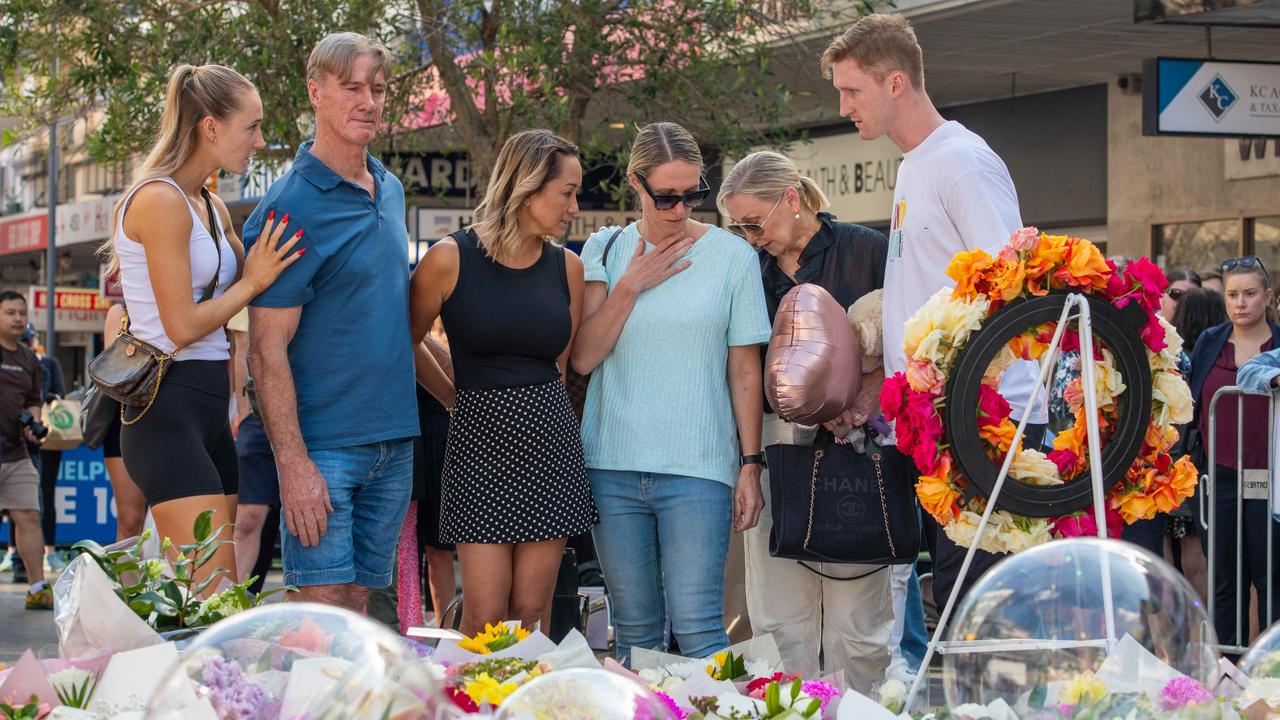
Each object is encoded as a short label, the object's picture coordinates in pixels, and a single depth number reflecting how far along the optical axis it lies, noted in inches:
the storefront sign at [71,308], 1138.7
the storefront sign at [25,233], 1344.7
